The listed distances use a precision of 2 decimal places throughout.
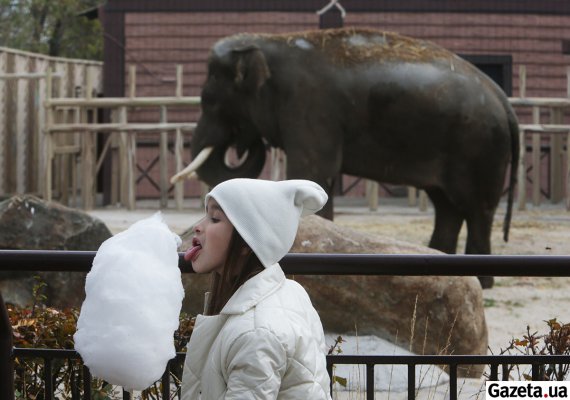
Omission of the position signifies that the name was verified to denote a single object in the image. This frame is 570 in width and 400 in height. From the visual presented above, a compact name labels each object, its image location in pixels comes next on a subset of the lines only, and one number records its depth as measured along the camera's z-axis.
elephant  15.20
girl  3.47
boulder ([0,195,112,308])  11.82
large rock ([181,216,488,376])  9.87
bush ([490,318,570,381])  6.71
